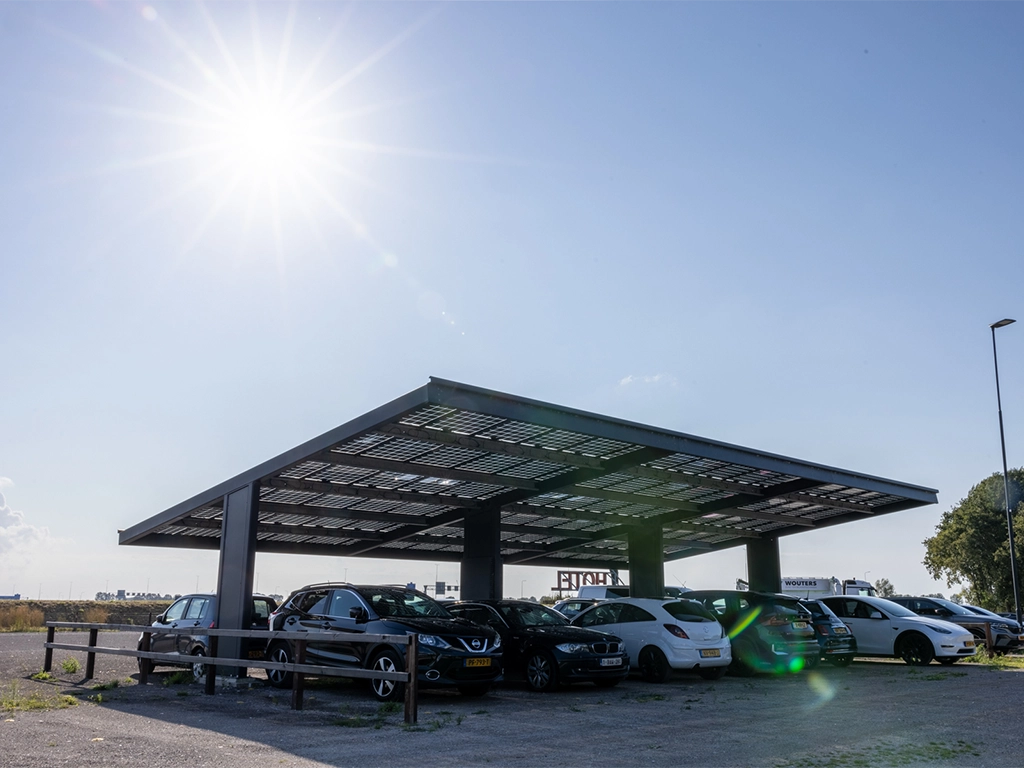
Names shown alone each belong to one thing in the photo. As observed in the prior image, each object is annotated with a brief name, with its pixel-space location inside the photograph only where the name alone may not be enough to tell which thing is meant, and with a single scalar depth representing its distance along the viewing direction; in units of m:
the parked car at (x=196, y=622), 16.05
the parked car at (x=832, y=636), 17.25
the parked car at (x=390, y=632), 12.18
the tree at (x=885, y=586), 122.28
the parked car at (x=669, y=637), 14.90
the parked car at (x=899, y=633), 18.09
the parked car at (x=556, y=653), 13.69
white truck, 38.78
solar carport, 15.56
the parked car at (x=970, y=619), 21.86
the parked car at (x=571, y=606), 21.95
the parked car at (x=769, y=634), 16.14
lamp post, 28.98
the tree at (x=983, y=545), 49.66
